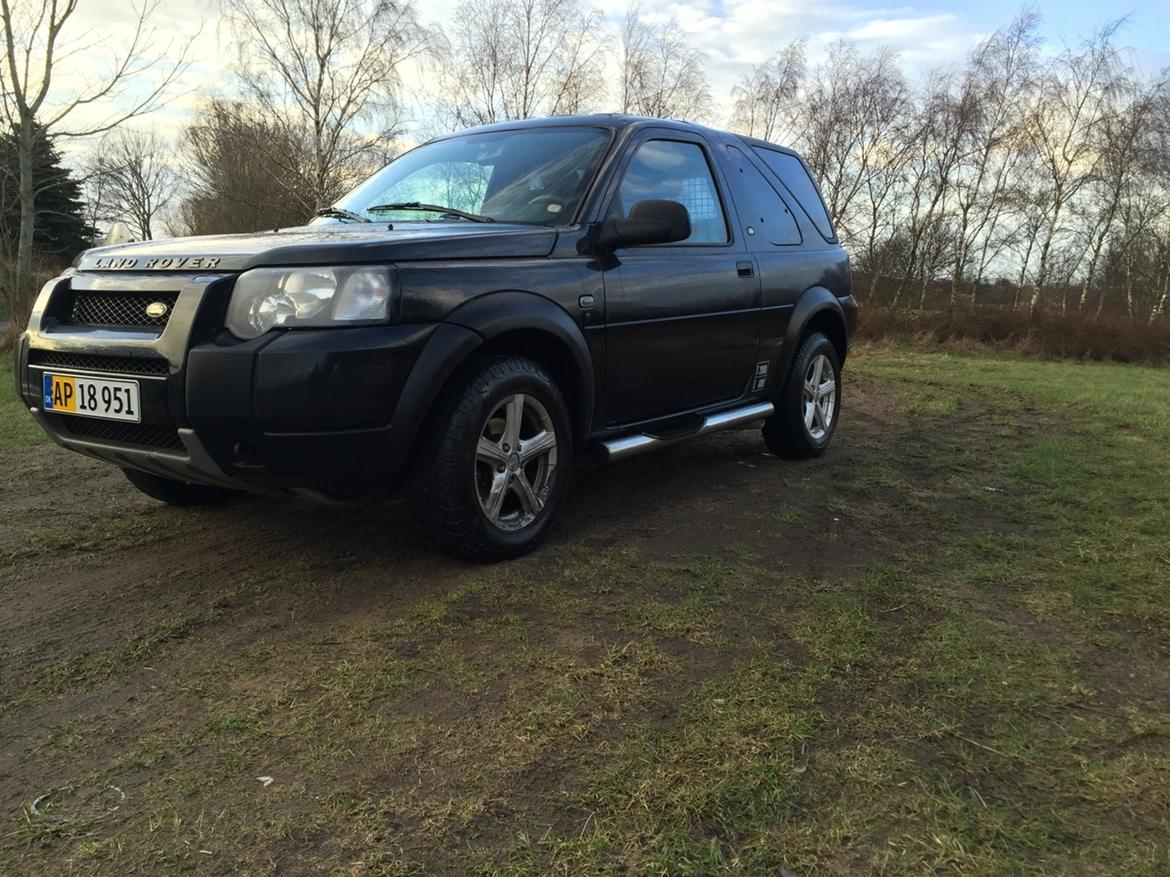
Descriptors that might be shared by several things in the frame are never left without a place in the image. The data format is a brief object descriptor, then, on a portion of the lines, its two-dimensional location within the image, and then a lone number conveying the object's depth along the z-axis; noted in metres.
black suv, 2.73
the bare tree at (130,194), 40.50
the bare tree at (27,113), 13.10
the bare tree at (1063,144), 25.08
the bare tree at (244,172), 23.25
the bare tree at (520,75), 22.25
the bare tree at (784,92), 23.59
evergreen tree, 15.56
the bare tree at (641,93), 22.03
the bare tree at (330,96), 22.45
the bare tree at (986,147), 24.22
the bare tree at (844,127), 23.53
